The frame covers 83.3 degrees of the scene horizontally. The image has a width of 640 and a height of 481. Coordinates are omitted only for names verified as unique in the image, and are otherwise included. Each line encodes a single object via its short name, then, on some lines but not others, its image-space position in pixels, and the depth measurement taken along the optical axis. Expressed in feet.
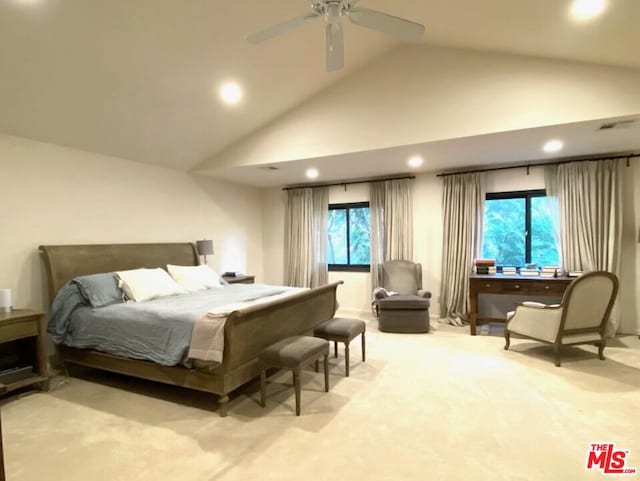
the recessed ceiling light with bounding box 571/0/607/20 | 8.34
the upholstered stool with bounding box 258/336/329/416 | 8.77
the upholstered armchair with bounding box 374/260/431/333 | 16.07
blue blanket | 9.37
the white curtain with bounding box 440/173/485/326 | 17.34
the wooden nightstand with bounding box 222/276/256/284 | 18.09
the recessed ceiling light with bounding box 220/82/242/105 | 12.87
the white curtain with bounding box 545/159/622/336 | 14.69
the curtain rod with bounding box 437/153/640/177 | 14.73
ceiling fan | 6.95
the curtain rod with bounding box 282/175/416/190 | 18.99
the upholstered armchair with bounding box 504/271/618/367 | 11.62
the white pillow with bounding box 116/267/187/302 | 11.96
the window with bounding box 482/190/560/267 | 16.78
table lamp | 17.29
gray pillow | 11.27
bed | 8.86
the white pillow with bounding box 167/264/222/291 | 14.33
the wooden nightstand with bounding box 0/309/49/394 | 9.72
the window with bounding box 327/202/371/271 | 20.75
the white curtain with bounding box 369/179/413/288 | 18.83
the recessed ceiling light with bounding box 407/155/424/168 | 15.39
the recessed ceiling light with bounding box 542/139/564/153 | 13.24
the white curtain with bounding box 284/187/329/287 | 21.21
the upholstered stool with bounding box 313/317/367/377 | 11.17
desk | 14.28
